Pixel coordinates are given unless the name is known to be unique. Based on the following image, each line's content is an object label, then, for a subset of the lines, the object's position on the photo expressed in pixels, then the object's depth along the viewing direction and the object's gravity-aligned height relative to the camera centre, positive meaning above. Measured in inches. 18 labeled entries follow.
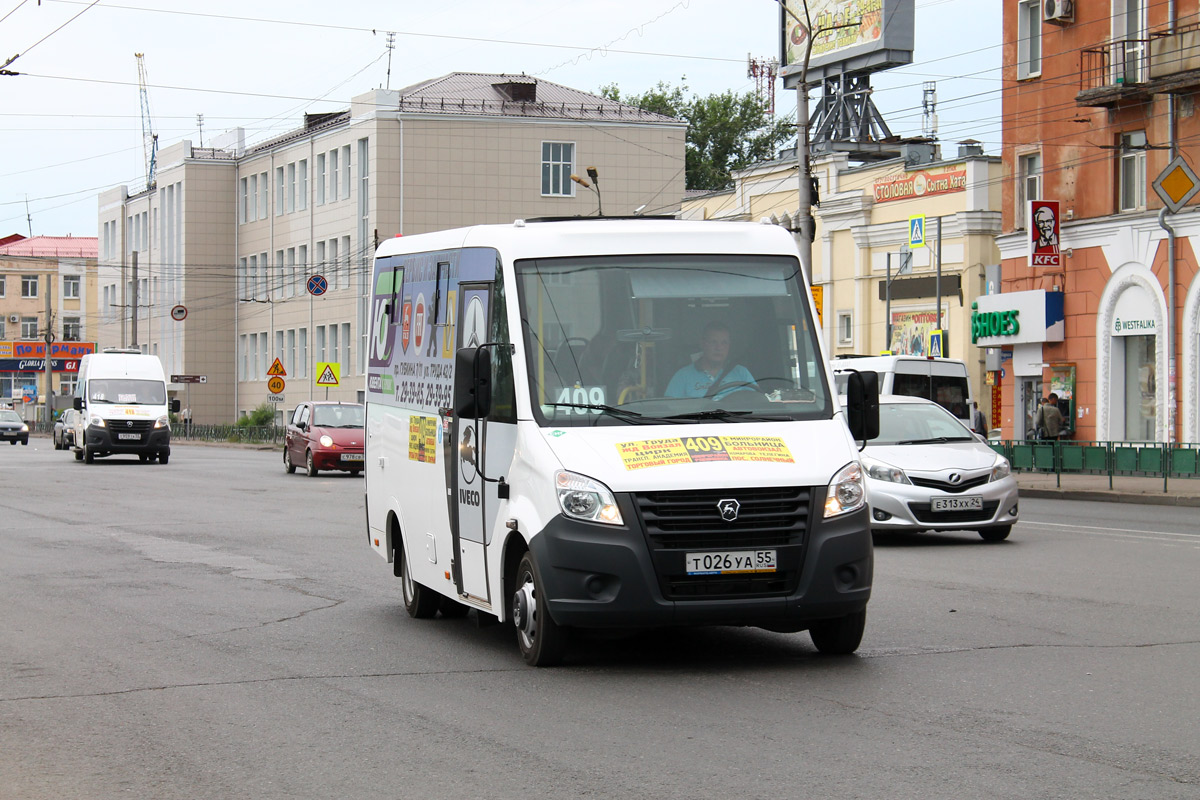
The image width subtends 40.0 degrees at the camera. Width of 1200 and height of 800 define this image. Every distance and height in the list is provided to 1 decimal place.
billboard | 2192.4 +463.0
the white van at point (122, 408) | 1697.8 -33.1
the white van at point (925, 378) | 1214.9 +0.4
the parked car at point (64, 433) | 2212.1 -78.1
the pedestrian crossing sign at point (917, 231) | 1840.6 +165.6
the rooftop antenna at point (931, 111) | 2612.0 +439.0
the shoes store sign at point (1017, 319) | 1515.7 +56.4
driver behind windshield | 364.2 +0.8
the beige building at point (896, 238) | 1978.8 +177.6
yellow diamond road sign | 1267.2 +150.8
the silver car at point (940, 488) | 681.0 -45.7
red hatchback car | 1405.0 -52.8
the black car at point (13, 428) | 2780.5 -88.0
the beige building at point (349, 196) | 2822.3 +331.5
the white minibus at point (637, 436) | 338.0 -12.8
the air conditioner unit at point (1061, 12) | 1465.3 +327.4
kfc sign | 1483.8 +131.2
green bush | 2751.0 -70.8
